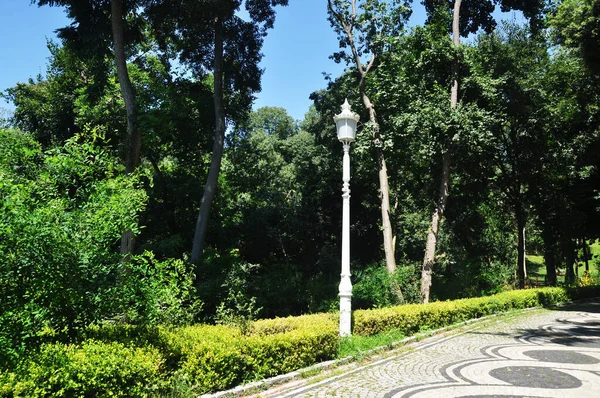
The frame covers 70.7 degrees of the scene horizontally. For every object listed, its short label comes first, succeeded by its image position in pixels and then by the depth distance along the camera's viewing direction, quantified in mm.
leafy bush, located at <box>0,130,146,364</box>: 4590
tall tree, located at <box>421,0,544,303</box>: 16180
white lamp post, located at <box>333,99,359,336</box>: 9141
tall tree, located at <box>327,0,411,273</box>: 17188
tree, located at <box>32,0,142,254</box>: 15648
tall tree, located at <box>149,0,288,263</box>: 17438
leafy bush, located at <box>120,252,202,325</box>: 5633
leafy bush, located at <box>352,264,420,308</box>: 14500
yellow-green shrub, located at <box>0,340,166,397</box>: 4043
